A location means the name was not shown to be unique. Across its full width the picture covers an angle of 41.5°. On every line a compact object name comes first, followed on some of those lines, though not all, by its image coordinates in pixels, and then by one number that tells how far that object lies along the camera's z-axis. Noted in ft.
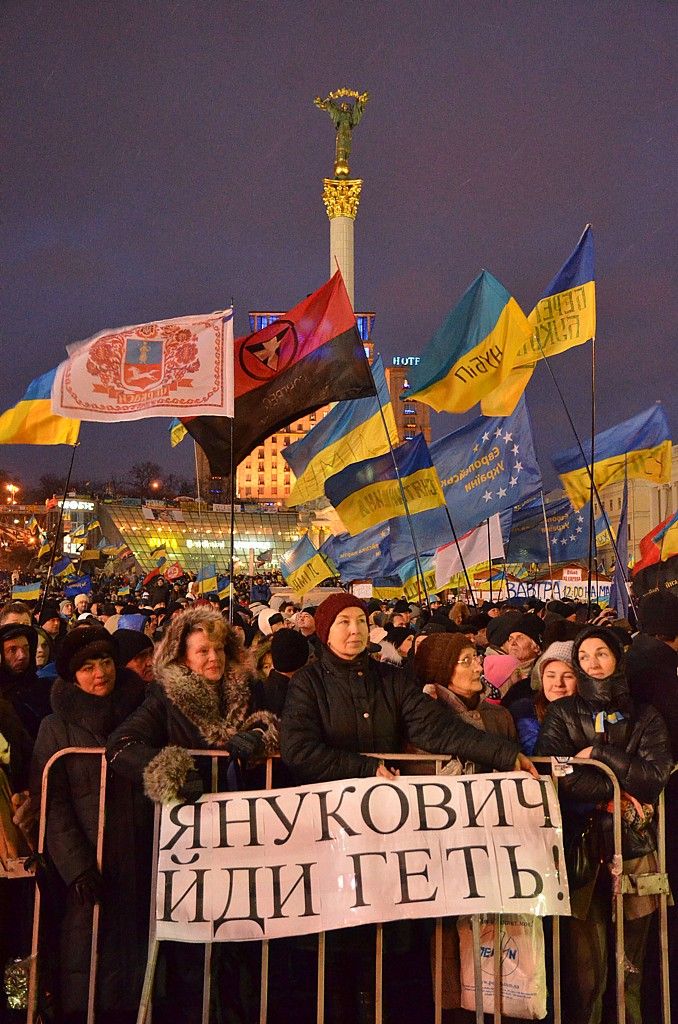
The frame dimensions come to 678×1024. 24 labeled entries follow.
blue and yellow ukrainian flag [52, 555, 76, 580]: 100.63
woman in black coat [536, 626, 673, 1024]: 12.30
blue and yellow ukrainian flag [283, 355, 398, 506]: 40.04
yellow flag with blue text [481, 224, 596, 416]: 29.63
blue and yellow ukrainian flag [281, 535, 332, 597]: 43.55
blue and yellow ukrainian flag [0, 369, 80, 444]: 24.85
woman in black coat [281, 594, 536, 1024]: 12.06
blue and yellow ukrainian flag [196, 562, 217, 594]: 63.62
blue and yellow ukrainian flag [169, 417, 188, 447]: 32.84
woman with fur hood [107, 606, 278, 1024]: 11.91
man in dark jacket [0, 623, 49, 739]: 16.62
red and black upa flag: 25.02
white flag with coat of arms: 22.24
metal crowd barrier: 11.65
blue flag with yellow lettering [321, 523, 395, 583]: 50.70
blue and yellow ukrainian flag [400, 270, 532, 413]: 31.96
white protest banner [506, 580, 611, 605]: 61.26
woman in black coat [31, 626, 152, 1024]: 12.14
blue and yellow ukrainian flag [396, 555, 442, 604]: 47.09
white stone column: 292.61
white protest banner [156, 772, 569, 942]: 11.78
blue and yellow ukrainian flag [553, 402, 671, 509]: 39.93
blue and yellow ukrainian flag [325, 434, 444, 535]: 38.14
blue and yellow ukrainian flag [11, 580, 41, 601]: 58.08
